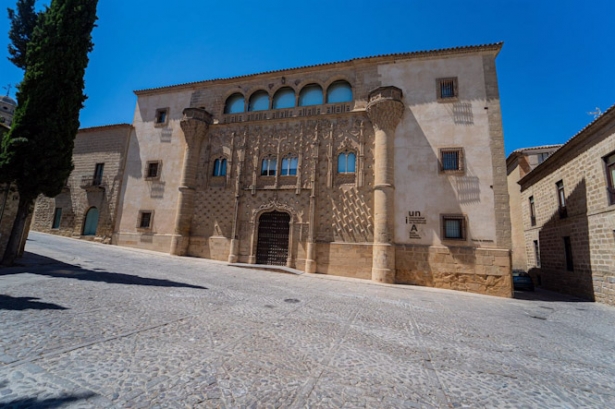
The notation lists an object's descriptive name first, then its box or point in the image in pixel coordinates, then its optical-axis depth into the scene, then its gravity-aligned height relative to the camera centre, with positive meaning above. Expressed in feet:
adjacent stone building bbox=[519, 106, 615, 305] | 34.63 +6.92
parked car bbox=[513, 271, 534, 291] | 49.88 -4.52
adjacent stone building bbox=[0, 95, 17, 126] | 144.77 +63.87
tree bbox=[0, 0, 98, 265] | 28.09 +12.67
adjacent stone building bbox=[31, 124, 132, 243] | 60.44 +8.85
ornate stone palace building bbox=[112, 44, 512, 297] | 40.78 +12.53
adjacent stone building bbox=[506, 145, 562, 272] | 67.21 +14.65
